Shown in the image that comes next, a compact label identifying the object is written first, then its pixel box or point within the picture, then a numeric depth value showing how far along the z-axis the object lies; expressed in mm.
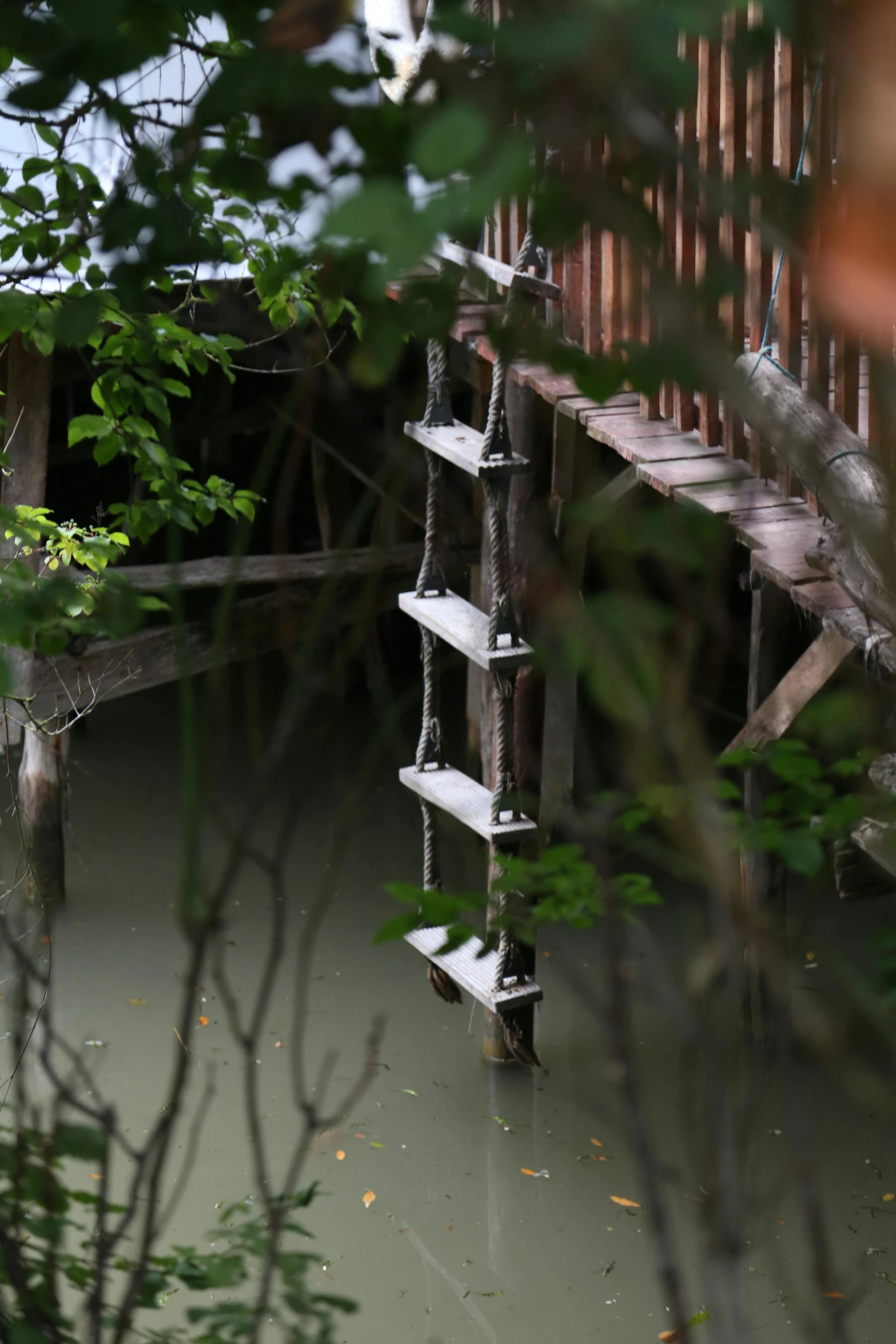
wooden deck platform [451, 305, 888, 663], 6453
